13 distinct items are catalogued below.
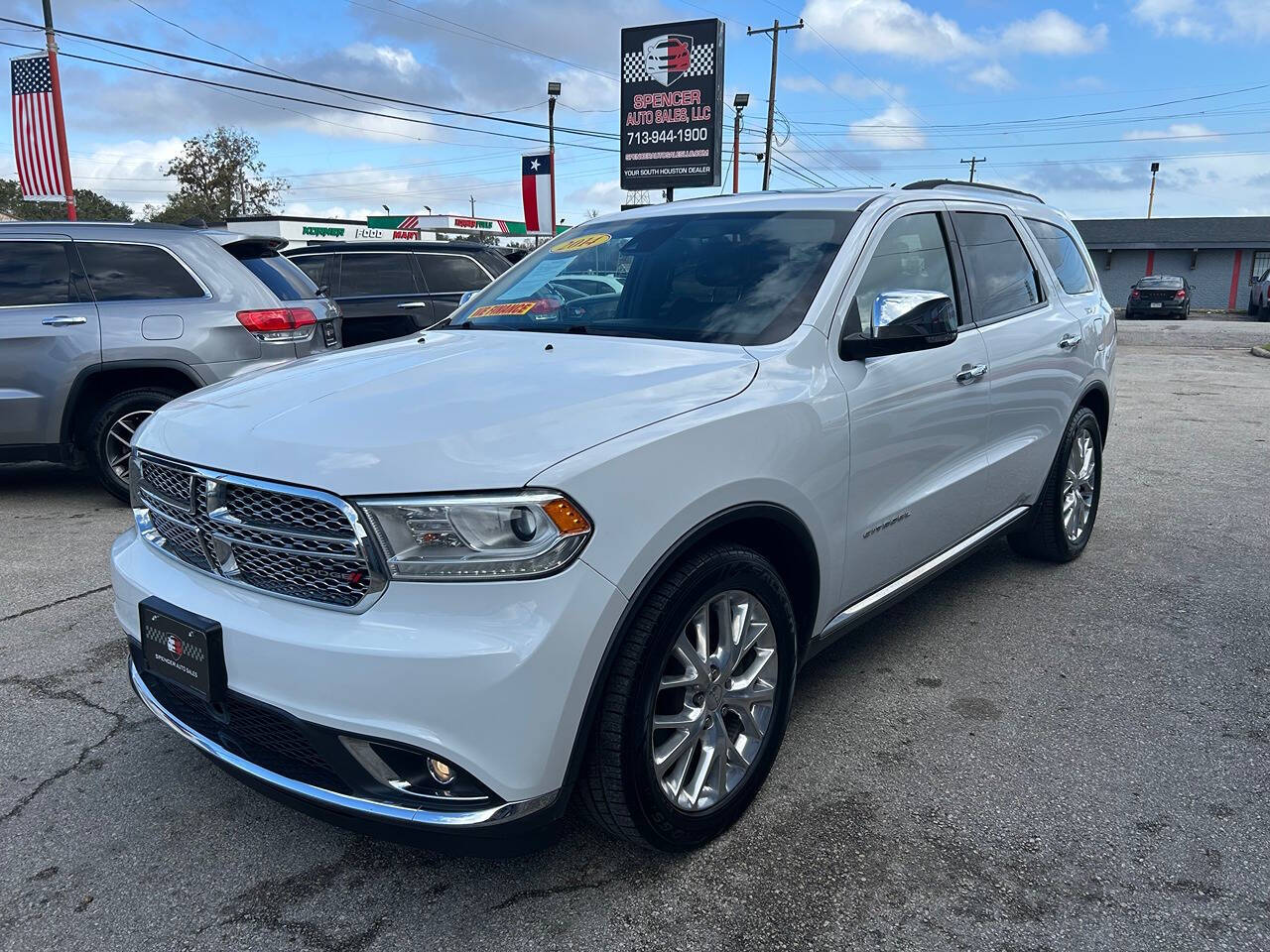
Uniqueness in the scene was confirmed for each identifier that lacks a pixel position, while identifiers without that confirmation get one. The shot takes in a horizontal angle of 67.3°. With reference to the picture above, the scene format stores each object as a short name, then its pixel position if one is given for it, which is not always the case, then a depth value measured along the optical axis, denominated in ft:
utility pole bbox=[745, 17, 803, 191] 121.41
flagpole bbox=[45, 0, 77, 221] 54.75
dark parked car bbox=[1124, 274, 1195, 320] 109.60
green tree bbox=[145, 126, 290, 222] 165.37
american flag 54.19
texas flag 92.99
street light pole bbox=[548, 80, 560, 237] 103.56
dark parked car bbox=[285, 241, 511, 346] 32.35
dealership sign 78.95
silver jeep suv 19.63
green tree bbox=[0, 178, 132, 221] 172.66
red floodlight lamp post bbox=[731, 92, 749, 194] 117.39
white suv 6.75
